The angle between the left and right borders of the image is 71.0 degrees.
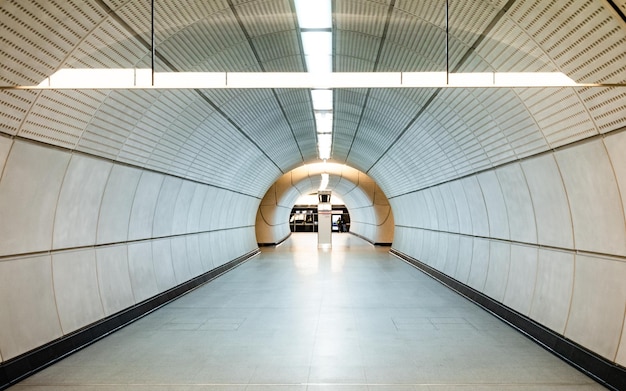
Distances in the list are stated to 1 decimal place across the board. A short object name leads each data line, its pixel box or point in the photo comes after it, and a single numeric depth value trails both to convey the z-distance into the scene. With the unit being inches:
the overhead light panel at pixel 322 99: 417.4
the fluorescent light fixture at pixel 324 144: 650.2
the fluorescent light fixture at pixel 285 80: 166.6
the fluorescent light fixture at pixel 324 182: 1164.3
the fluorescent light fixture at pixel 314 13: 241.8
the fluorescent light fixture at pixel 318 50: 288.8
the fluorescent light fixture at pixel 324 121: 506.6
